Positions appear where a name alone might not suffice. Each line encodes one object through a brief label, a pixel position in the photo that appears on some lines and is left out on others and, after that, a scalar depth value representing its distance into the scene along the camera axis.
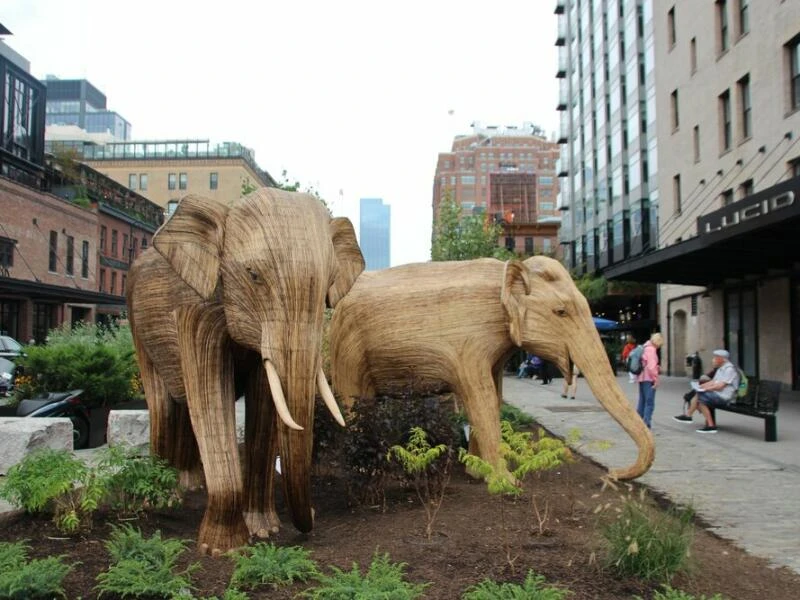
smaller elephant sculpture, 6.54
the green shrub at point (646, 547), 4.10
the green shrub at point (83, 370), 10.17
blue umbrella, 28.65
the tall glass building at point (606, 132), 40.72
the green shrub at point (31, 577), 3.44
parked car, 19.23
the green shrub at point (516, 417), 11.83
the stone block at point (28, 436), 6.98
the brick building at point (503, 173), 134.00
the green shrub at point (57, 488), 4.82
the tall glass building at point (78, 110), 164.88
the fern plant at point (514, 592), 3.41
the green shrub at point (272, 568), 3.79
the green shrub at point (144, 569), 3.54
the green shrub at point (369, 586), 3.37
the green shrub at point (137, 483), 5.08
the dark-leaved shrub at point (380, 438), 5.86
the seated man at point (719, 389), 12.05
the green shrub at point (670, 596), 3.42
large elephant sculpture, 3.84
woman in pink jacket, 12.37
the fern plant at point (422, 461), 5.29
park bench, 10.94
